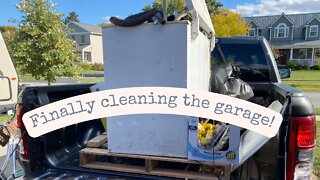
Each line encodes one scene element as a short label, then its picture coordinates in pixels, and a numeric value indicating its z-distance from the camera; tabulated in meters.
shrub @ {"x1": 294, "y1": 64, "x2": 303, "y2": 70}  31.73
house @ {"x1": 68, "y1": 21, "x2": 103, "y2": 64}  39.69
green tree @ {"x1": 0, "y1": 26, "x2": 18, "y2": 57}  10.88
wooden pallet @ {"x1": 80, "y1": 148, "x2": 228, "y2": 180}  2.08
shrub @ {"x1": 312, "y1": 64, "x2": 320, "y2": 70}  30.64
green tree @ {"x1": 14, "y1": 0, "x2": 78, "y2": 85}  10.12
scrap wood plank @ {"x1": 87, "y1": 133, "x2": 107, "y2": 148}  2.42
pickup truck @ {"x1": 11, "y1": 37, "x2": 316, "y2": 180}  1.79
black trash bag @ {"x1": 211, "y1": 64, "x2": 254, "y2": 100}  3.27
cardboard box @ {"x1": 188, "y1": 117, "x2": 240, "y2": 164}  1.88
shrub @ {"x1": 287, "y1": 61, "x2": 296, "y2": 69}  31.97
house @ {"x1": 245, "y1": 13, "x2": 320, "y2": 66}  33.91
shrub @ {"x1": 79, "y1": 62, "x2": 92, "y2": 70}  35.29
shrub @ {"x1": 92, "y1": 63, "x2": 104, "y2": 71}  35.29
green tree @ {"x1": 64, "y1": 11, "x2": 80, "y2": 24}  82.96
